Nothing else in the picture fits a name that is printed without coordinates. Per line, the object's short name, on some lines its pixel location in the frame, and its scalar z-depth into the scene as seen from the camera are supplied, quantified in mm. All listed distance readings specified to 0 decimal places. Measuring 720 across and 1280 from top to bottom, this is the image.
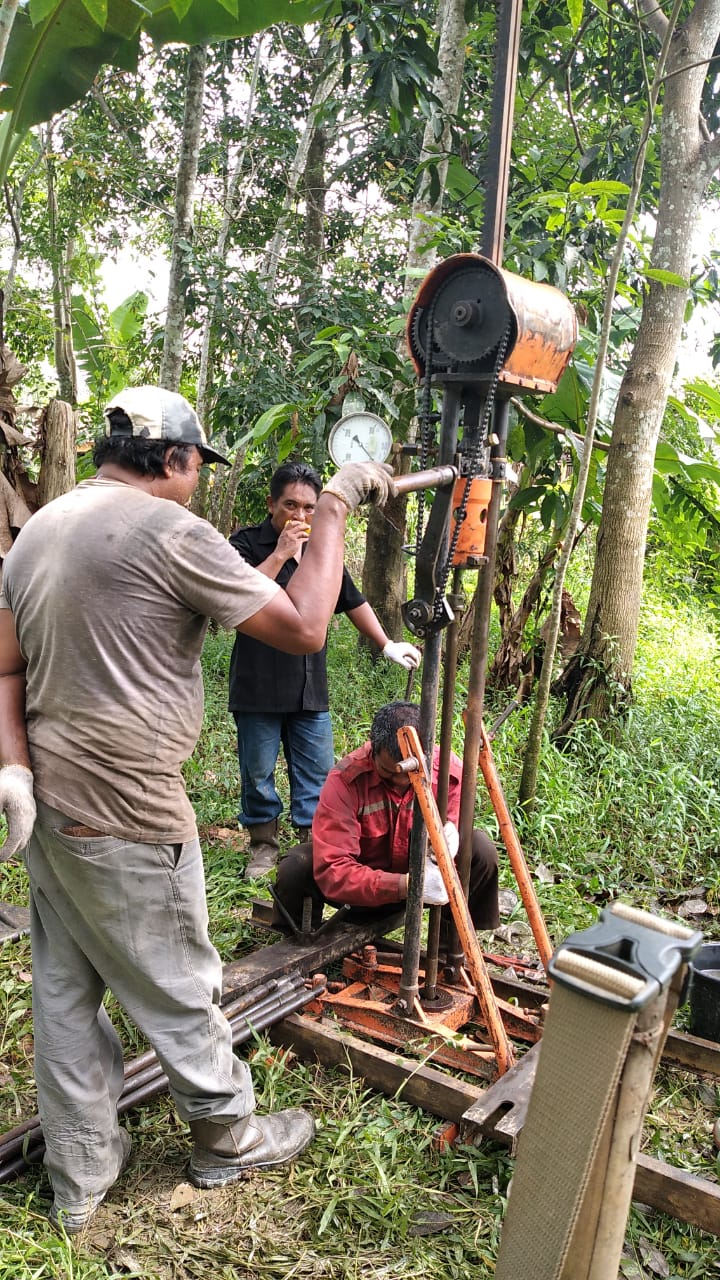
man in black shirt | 3957
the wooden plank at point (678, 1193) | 2158
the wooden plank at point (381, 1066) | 2535
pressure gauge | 2736
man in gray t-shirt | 2018
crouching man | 3031
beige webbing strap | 1148
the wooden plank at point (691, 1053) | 2844
